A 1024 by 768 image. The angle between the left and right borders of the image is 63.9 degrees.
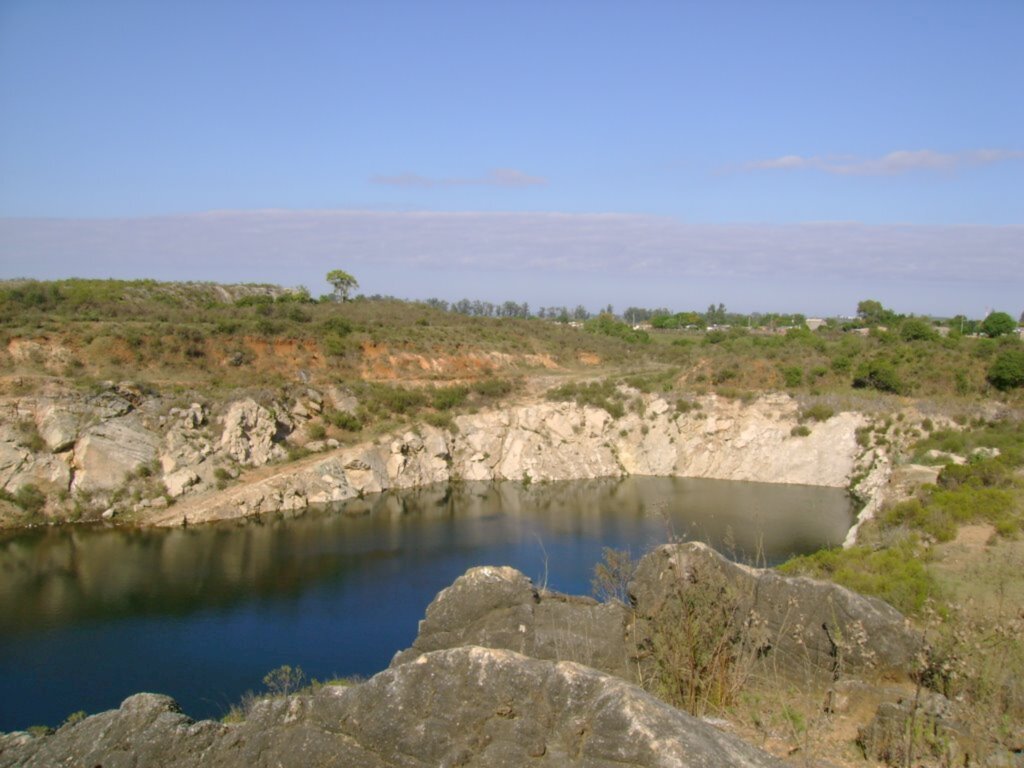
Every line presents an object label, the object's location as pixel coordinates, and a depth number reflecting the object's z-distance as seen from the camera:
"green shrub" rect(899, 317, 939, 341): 52.07
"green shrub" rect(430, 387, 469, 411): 45.97
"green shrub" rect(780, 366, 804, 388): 46.88
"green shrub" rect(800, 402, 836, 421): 43.44
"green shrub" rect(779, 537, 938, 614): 14.15
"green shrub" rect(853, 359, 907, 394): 44.47
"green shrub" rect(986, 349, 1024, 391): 42.47
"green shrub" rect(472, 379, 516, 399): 48.03
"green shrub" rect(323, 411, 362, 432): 42.28
